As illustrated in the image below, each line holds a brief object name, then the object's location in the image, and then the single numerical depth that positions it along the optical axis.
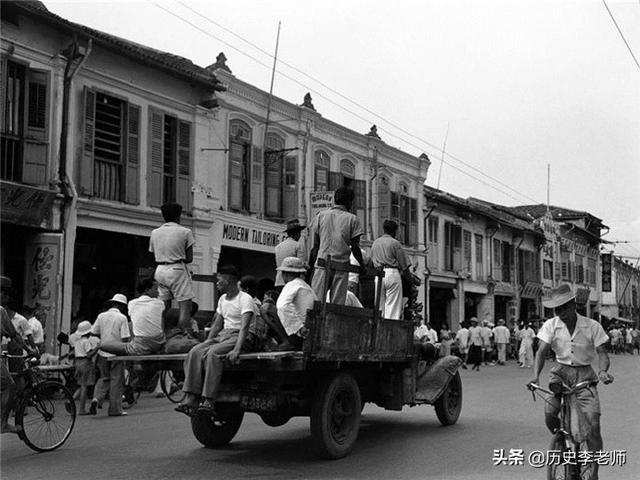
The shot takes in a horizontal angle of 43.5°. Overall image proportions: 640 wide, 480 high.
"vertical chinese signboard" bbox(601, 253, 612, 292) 57.19
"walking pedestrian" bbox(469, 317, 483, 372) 26.23
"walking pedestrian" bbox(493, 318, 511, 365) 29.81
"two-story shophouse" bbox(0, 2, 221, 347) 15.52
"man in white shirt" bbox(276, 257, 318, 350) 7.31
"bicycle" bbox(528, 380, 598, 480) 5.90
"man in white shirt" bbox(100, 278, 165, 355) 7.80
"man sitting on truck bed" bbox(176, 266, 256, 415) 6.90
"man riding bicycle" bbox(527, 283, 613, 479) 6.31
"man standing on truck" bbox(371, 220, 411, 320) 9.84
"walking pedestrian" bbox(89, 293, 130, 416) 11.86
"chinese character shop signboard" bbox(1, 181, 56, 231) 14.80
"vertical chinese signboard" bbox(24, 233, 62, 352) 15.66
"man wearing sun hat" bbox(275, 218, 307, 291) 9.30
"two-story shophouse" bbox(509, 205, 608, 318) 47.94
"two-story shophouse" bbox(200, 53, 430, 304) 21.00
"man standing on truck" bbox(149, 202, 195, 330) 8.35
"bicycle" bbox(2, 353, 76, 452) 8.27
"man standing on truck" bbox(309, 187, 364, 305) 8.52
